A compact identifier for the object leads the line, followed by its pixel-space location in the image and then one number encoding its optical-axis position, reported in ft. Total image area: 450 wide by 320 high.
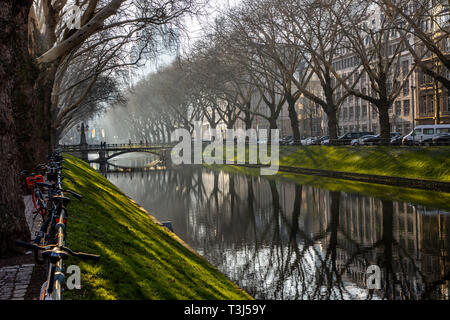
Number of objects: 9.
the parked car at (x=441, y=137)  139.86
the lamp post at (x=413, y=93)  204.93
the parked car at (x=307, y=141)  232.04
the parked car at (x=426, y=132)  154.40
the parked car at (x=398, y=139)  159.49
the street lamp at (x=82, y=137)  240.57
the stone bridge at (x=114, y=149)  235.46
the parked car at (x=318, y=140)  209.36
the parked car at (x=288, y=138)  253.16
